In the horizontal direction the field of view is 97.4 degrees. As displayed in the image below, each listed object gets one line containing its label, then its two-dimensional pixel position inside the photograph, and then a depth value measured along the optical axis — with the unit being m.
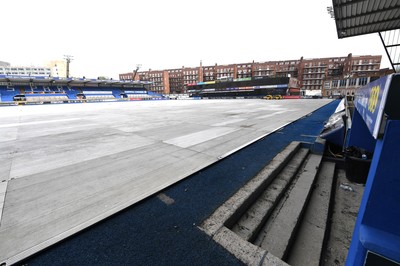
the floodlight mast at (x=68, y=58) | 58.43
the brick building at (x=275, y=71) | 63.72
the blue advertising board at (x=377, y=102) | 1.10
